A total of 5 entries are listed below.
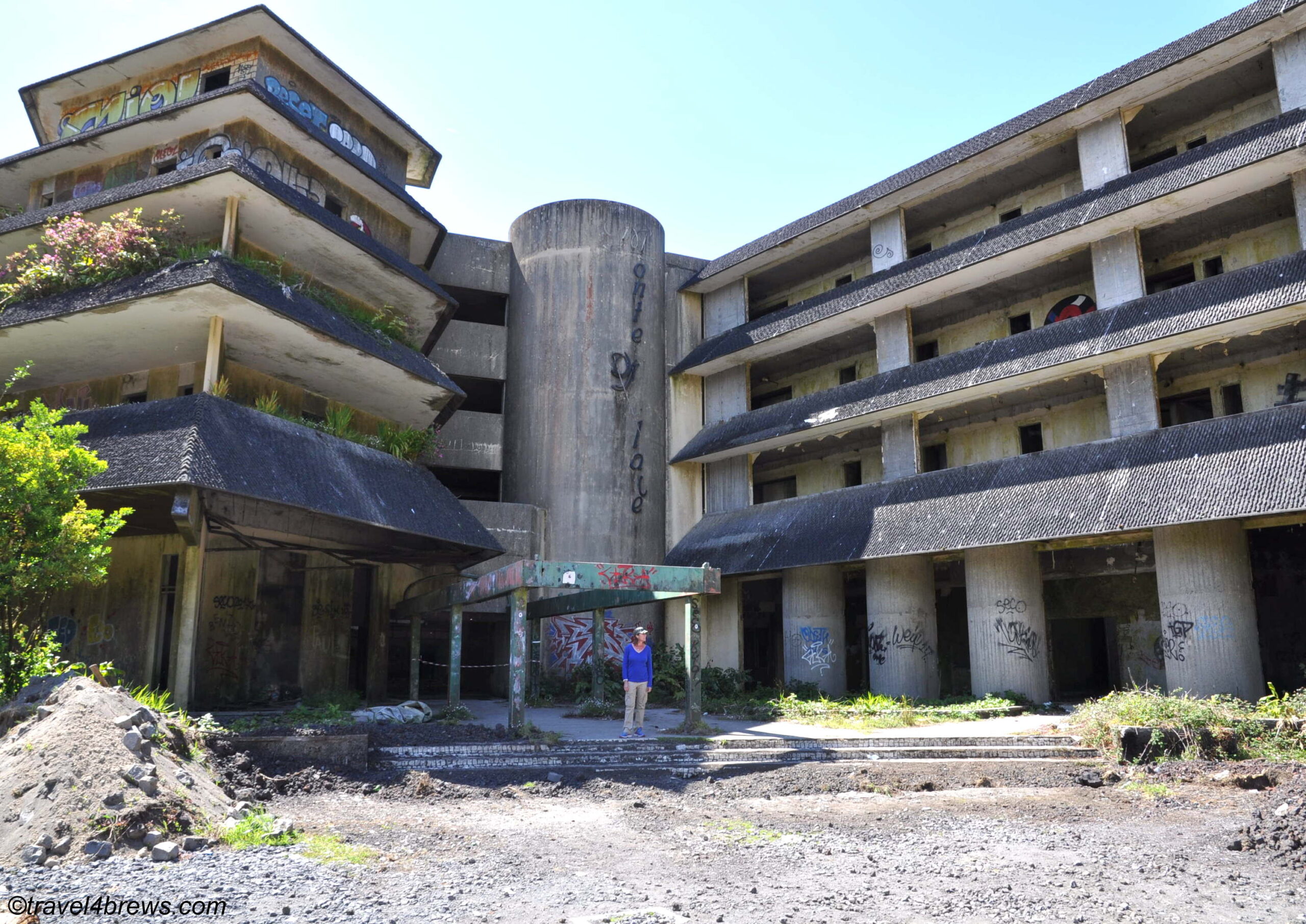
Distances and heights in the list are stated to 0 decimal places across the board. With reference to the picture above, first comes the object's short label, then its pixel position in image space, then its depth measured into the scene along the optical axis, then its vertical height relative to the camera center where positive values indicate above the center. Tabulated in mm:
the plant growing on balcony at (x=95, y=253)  18250 +7785
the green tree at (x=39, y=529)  11594 +1429
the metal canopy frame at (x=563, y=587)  13336 +704
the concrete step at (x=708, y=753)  11930 -1694
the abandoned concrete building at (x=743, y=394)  17750 +5912
